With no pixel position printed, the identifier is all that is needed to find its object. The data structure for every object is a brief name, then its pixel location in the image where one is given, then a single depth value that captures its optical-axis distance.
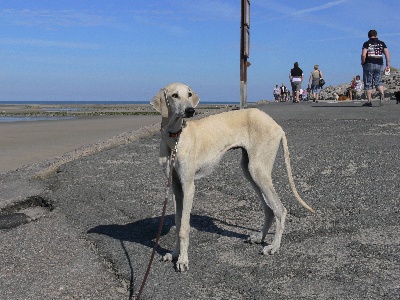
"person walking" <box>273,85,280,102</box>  44.07
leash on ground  4.54
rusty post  16.78
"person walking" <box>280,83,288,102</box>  42.94
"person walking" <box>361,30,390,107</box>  16.77
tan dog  4.62
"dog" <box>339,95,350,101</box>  34.35
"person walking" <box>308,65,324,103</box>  26.97
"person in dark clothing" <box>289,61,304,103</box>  26.20
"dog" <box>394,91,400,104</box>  21.19
